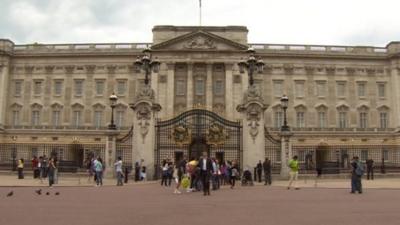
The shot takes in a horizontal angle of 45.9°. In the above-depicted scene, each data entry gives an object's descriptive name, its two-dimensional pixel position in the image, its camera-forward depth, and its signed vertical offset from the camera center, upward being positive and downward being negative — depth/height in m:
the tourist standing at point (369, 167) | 32.60 -0.79
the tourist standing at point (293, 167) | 23.61 -0.58
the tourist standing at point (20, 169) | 30.08 -0.89
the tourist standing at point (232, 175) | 23.56 -0.98
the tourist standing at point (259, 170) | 26.72 -0.83
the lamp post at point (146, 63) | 29.51 +5.94
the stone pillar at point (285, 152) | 29.61 +0.21
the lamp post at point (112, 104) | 30.41 +3.57
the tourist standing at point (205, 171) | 19.12 -0.66
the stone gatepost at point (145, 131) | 28.28 +1.45
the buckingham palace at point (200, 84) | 63.06 +9.82
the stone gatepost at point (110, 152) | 29.77 +0.20
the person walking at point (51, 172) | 23.07 -0.82
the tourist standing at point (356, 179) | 19.98 -0.99
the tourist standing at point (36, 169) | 31.75 -0.98
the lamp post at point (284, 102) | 32.75 +3.73
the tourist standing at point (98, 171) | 24.39 -0.82
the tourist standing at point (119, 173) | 24.67 -0.93
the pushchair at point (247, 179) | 24.69 -1.25
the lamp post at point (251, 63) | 28.78 +5.81
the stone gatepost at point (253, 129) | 27.69 +1.54
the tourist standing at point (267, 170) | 25.67 -0.79
